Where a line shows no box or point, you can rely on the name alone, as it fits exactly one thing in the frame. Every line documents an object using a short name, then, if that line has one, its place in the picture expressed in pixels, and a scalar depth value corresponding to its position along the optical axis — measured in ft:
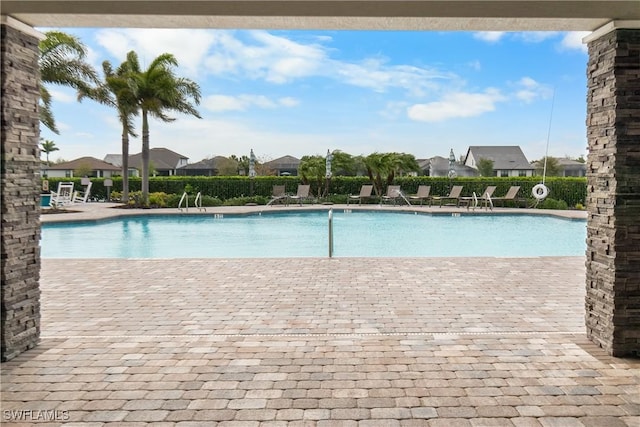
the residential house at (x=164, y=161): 190.80
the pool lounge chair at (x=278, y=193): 71.56
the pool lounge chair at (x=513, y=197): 66.49
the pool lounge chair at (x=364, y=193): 73.36
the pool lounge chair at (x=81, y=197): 75.55
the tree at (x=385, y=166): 77.77
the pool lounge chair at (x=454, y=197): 68.95
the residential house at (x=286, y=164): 185.98
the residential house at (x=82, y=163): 172.35
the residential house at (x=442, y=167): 178.99
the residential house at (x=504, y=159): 173.27
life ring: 65.21
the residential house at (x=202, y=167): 183.50
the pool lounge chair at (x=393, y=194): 71.27
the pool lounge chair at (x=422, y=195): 70.59
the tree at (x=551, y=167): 154.20
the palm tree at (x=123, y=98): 71.97
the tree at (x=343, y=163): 86.43
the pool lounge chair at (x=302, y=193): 73.29
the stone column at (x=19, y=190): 11.07
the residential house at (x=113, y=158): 226.17
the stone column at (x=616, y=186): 11.18
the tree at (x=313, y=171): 81.35
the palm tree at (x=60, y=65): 62.90
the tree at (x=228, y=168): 149.07
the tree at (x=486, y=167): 156.46
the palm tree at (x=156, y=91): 71.31
